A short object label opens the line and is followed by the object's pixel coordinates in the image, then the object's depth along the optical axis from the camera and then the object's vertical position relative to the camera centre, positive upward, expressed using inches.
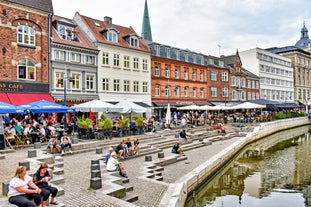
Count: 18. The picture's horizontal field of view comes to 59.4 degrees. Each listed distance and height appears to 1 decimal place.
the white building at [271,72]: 2407.7 +343.5
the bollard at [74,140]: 700.6 -82.8
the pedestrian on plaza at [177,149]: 689.0 -104.2
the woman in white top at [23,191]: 259.8 -81.0
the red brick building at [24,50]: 928.3 +213.3
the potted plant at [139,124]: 902.0 -52.2
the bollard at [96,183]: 364.2 -99.9
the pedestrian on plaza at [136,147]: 646.6 -92.1
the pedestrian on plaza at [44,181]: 298.0 -79.3
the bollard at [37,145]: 620.4 -83.0
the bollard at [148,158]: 583.5 -106.7
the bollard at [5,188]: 303.9 -88.5
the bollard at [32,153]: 518.6 -84.9
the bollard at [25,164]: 405.7 -82.4
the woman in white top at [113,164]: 465.1 -95.7
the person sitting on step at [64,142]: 611.1 -75.9
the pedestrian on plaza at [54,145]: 599.5 -82.2
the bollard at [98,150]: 643.5 -99.4
